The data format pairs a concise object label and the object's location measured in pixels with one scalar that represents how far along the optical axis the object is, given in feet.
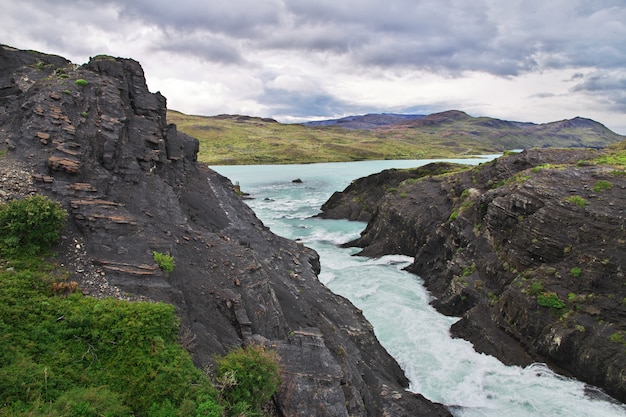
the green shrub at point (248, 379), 35.27
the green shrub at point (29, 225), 41.01
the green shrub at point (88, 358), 29.01
